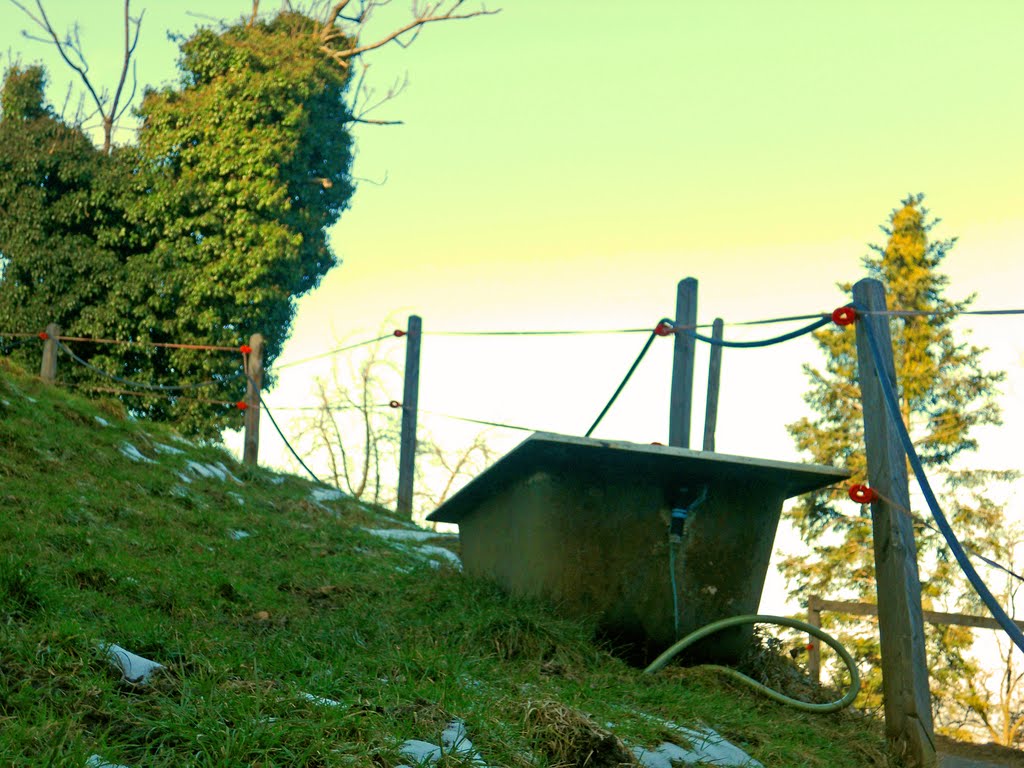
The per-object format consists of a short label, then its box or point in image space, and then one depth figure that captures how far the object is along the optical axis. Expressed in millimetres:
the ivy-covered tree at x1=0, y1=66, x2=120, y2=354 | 18609
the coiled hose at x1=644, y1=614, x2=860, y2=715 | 5148
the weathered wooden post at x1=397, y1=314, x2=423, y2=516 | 12727
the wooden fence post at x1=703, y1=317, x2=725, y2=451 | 12289
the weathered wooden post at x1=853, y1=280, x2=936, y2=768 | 4836
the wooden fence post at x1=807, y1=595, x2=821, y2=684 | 9727
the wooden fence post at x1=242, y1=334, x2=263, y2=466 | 13117
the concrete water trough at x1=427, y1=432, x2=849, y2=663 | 5344
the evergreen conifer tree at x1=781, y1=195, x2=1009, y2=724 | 20812
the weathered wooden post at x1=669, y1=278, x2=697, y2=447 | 9047
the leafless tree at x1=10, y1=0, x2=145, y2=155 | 22500
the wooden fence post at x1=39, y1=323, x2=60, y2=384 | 14322
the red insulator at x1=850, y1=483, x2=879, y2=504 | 4934
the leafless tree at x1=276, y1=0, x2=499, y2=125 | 21594
